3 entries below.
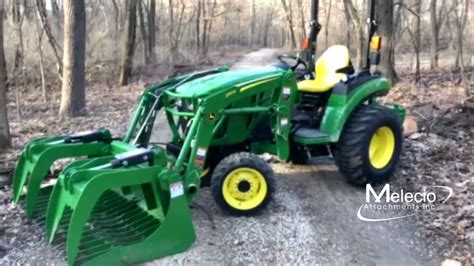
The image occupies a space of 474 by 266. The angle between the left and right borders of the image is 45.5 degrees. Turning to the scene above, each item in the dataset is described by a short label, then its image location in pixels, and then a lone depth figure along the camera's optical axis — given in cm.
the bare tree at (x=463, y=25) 1073
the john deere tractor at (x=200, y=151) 429
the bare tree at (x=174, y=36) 2429
